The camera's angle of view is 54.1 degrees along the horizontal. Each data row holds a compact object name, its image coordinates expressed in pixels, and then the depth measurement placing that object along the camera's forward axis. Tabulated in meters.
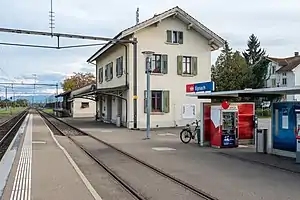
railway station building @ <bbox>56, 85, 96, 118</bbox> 39.02
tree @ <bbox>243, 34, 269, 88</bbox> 46.40
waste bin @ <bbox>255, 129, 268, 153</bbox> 10.67
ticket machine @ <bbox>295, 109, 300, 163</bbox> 8.78
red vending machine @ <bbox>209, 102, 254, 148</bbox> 12.04
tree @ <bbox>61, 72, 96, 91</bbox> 65.39
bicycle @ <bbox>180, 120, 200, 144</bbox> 13.62
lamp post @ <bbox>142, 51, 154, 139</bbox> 15.30
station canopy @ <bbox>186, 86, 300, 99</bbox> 8.57
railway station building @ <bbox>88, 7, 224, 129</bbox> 21.65
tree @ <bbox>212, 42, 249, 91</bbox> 41.51
